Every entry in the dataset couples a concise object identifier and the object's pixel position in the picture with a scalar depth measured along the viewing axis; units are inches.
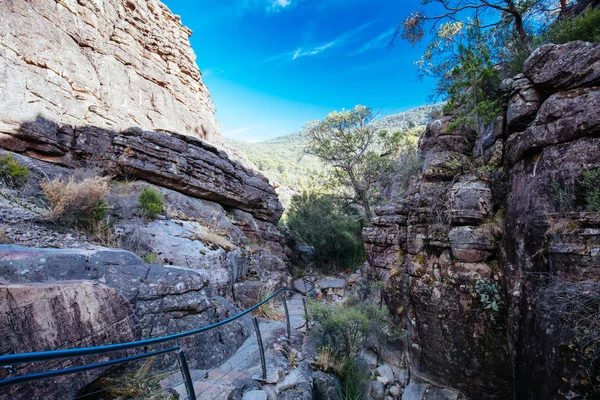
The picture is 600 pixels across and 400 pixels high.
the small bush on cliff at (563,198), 139.4
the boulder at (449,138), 253.8
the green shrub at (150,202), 274.7
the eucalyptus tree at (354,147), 569.3
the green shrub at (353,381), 174.9
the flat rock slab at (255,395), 116.6
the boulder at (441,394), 187.3
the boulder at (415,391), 198.4
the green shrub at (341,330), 201.8
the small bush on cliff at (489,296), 174.4
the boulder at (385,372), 224.4
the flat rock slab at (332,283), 435.8
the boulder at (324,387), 155.4
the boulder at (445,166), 225.8
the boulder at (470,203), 193.2
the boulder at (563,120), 140.9
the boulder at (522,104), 174.4
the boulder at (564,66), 150.0
